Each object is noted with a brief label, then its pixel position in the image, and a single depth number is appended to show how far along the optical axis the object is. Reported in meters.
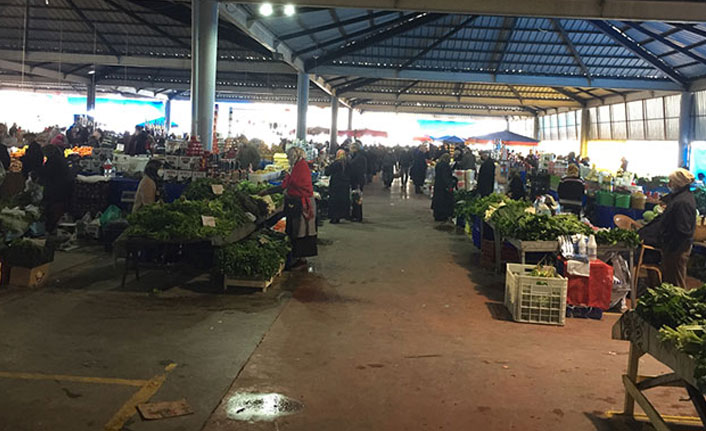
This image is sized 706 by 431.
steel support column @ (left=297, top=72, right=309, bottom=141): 23.17
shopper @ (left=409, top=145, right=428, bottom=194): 20.45
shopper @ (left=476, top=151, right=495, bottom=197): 13.39
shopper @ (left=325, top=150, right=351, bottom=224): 13.62
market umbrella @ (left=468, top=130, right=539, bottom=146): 23.67
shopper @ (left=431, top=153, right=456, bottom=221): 14.51
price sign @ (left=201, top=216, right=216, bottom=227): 7.17
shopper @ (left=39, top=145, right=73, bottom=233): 9.76
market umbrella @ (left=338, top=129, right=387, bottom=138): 37.84
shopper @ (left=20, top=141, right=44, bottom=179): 10.67
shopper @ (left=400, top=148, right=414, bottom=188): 25.60
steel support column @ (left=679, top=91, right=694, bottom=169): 24.08
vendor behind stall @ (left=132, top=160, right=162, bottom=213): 8.30
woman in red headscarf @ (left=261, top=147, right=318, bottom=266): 8.67
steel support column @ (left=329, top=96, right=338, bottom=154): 32.34
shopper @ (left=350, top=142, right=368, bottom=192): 15.48
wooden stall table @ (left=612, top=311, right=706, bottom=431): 3.29
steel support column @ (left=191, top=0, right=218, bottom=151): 12.54
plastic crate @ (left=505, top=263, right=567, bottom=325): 6.55
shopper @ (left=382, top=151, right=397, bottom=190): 24.14
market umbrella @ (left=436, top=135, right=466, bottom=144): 28.64
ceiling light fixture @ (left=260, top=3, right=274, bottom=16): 13.15
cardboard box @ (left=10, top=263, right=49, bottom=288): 6.97
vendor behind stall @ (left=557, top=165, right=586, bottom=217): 10.82
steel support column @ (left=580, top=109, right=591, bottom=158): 35.62
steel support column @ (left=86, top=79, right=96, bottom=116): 30.20
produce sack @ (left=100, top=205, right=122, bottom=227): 9.79
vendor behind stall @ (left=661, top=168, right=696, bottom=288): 6.93
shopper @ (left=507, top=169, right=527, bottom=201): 12.76
